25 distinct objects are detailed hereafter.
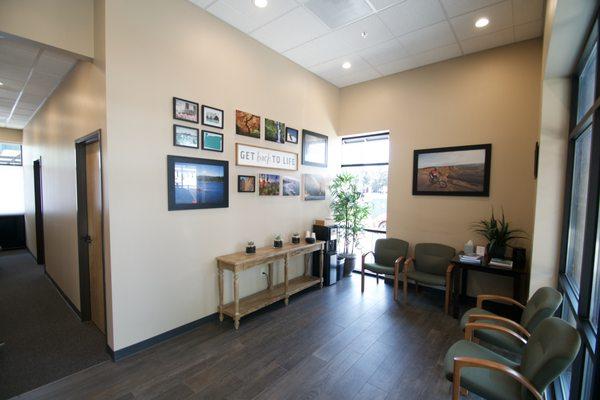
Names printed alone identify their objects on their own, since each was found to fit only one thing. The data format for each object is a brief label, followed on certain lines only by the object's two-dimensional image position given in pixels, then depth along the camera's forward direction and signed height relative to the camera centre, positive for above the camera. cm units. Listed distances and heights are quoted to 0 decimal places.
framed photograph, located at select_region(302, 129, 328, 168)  462 +68
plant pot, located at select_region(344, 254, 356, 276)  512 -144
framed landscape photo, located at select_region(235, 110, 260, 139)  354 +83
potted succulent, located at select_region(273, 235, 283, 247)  393 -81
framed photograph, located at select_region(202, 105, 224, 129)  316 +82
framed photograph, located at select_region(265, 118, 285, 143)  395 +83
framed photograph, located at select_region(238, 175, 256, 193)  360 +4
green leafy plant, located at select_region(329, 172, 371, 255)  494 -37
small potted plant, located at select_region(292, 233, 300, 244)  428 -82
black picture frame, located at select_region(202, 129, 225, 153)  316 +55
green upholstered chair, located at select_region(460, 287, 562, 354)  197 -106
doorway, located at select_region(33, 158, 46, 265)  535 -63
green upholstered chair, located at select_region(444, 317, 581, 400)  141 -105
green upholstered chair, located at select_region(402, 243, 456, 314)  363 -114
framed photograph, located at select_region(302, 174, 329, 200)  468 +2
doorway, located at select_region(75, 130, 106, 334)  304 -58
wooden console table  319 -129
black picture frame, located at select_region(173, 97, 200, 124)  290 +82
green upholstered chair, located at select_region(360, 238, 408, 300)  415 -110
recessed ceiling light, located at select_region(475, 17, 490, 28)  315 +198
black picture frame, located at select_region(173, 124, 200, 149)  290 +53
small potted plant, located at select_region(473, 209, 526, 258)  356 -60
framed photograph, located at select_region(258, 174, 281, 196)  388 +3
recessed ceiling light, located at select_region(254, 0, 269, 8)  294 +201
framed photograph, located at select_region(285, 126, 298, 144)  428 +83
